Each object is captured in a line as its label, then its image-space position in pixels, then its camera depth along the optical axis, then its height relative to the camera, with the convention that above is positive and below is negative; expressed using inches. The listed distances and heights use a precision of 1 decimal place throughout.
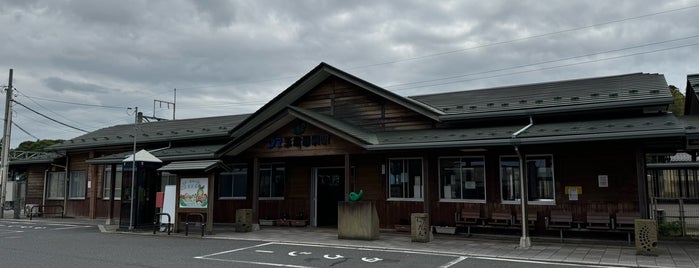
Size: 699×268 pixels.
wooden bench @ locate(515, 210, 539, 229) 481.7 -26.4
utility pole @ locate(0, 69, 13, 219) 856.3 +72.0
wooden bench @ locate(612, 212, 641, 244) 438.6 -27.2
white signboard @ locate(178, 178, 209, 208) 557.9 -3.9
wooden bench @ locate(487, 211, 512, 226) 492.4 -27.5
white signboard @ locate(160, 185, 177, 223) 585.3 -14.9
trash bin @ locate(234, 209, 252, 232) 573.6 -36.0
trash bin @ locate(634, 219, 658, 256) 377.7 -34.3
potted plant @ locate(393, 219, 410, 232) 550.4 -39.3
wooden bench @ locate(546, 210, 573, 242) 466.6 -28.1
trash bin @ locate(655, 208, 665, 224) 539.3 -27.1
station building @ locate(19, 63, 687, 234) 454.6 +41.4
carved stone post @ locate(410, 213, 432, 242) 466.9 -35.2
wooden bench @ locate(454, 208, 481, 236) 511.5 -28.5
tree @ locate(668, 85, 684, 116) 1081.3 +196.2
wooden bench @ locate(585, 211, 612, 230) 450.9 -27.2
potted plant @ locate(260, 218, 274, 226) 655.8 -42.5
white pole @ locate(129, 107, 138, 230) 593.3 +2.7
